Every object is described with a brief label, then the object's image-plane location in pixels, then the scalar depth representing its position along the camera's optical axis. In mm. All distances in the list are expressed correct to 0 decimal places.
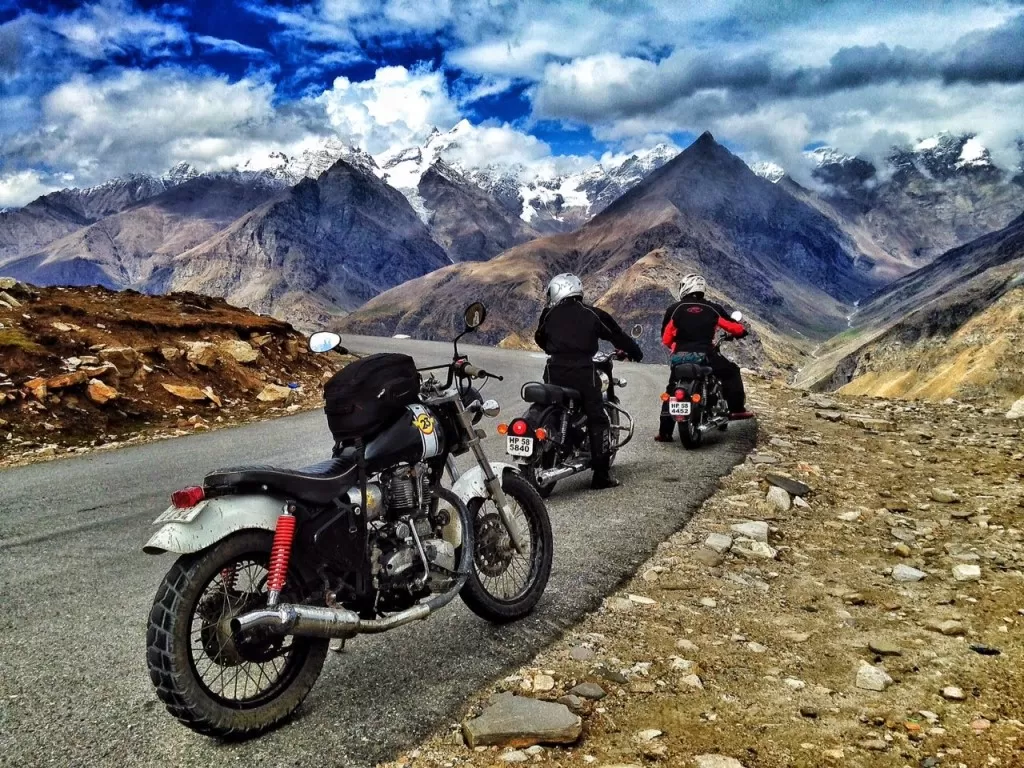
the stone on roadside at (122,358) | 15781
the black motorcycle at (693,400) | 11062
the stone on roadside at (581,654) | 4660
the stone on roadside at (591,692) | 4188
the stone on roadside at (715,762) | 3498
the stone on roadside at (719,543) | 6773
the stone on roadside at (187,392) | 15961
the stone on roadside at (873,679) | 4250
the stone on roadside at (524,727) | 3742
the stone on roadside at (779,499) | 8109
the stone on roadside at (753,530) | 7059
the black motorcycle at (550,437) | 8312
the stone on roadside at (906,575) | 6083
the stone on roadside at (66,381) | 13993
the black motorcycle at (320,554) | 3580
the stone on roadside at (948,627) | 4965
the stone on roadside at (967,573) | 6020
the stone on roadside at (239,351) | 19094
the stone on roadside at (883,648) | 4695
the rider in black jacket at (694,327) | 11609
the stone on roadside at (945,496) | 8380
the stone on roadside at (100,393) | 14312
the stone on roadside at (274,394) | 17859
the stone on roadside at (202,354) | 17578
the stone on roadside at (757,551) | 6609
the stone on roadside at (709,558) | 6430
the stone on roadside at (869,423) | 12930
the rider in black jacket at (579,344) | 8797
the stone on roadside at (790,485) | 8633
